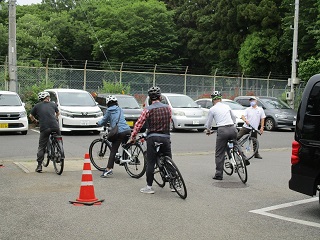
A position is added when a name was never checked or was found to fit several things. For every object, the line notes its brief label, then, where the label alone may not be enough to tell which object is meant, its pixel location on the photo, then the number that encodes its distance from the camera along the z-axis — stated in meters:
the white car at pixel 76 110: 17.80
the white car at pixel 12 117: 17.08
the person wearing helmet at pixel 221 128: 9.55
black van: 6.54
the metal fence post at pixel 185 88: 31.09
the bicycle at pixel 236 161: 9.26
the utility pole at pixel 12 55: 20.77
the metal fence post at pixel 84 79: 27.71
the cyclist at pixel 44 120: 10.13
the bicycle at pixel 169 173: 7.79
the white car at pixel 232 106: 21.66
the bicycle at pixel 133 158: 9.64
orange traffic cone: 7.34
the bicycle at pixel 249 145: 12.88
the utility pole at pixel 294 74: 27.28
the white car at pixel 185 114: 20.28
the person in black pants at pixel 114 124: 9.69
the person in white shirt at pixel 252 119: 13.12
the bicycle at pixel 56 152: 9.83
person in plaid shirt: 8.05
